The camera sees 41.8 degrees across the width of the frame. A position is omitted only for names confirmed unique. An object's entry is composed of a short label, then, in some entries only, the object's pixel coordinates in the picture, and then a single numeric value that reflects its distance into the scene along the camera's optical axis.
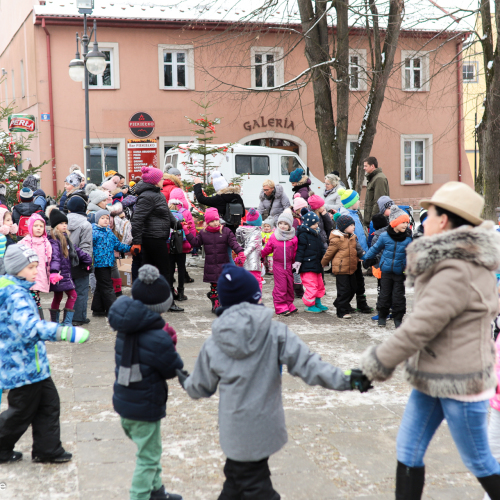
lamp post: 14.36
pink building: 21.36
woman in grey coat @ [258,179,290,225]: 12.77
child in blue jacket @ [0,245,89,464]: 4.14
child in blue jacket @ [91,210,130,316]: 8.82
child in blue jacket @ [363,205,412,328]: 8.14
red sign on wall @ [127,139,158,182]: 20.89
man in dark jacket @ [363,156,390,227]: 11.83
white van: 19.52
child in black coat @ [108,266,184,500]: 3.50
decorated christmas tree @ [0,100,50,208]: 13.34
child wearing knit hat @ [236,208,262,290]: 9.54
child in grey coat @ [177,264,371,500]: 3.12
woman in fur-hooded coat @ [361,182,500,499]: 2.93
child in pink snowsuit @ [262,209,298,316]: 9.14
